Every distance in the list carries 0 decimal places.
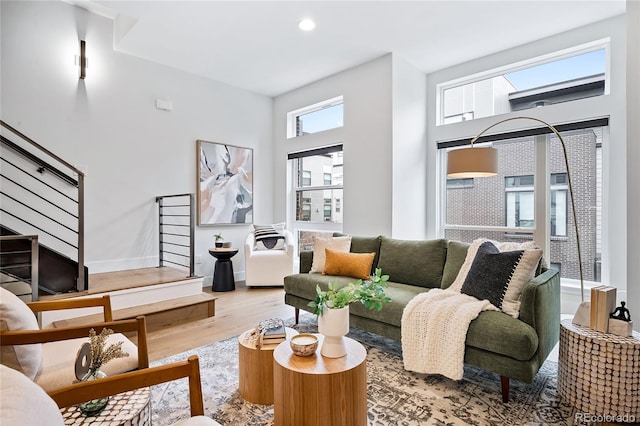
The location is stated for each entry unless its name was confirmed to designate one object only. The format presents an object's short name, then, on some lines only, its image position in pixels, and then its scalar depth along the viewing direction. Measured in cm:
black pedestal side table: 448
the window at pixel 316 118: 486
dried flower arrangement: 124
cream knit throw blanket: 204
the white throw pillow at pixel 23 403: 66
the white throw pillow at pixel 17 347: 127
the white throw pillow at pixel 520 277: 213
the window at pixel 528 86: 332
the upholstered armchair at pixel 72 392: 68
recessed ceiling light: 332
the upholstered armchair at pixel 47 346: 129
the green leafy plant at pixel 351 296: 163
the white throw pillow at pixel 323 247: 339
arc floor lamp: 262
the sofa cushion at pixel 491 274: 222
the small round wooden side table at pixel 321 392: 146
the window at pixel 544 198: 327
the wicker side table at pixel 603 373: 167
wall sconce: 367
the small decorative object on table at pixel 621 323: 178
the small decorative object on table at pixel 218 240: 460
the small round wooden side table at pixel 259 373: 191
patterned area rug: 179
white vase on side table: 161
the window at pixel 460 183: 412
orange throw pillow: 314
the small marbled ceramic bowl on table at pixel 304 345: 165
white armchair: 460
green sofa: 190
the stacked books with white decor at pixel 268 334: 196
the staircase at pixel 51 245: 288
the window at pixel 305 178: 530
